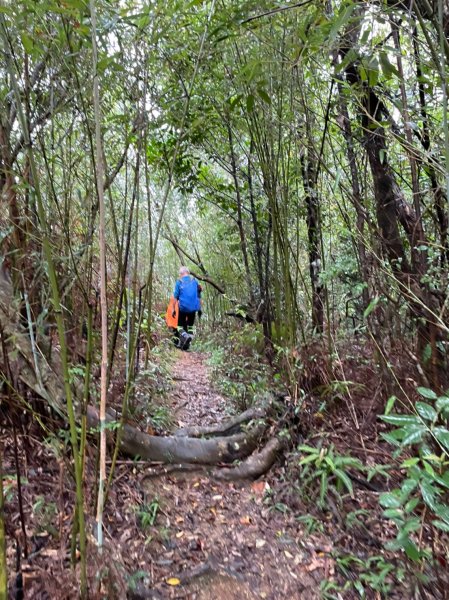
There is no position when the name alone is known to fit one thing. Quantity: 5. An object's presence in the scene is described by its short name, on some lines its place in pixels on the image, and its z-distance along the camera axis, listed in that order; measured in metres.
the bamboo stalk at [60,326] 1.09
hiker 6.46
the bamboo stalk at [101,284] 1.05
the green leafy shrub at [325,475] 1.88
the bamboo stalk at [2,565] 1.03
